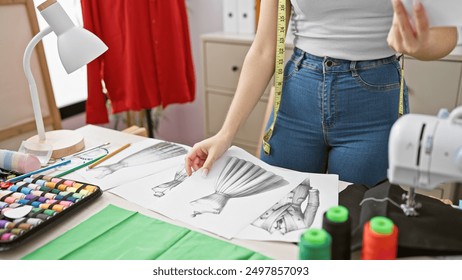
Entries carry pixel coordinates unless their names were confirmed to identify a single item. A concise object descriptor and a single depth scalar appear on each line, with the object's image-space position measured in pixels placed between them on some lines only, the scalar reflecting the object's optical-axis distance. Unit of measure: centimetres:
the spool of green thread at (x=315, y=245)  63
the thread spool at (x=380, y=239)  67
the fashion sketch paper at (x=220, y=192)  90
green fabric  78
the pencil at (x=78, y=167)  112
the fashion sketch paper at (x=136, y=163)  109
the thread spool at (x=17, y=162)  109
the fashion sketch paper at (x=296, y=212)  84
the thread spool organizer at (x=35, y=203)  81
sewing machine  66
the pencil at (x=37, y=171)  104
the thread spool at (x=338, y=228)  67
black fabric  73
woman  105
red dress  196
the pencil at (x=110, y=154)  117
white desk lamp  109
